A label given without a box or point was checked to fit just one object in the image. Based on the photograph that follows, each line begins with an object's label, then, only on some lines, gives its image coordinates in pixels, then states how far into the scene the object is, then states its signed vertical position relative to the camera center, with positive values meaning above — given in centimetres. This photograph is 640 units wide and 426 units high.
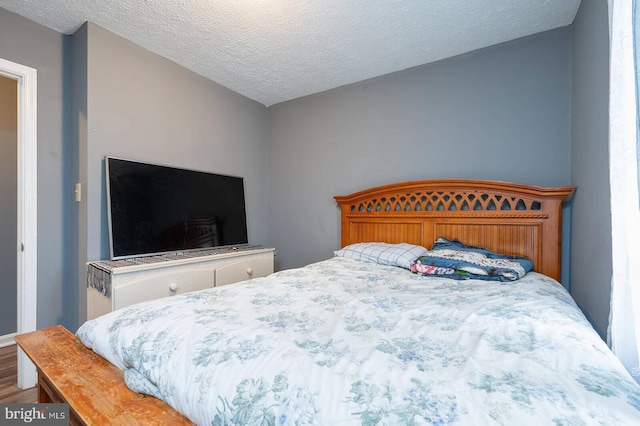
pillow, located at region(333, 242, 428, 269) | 205 -32
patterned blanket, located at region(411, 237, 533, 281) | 166 -33
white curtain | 79 +6
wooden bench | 73 -52
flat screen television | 203 +3
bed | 56 -39
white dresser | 178 -46
